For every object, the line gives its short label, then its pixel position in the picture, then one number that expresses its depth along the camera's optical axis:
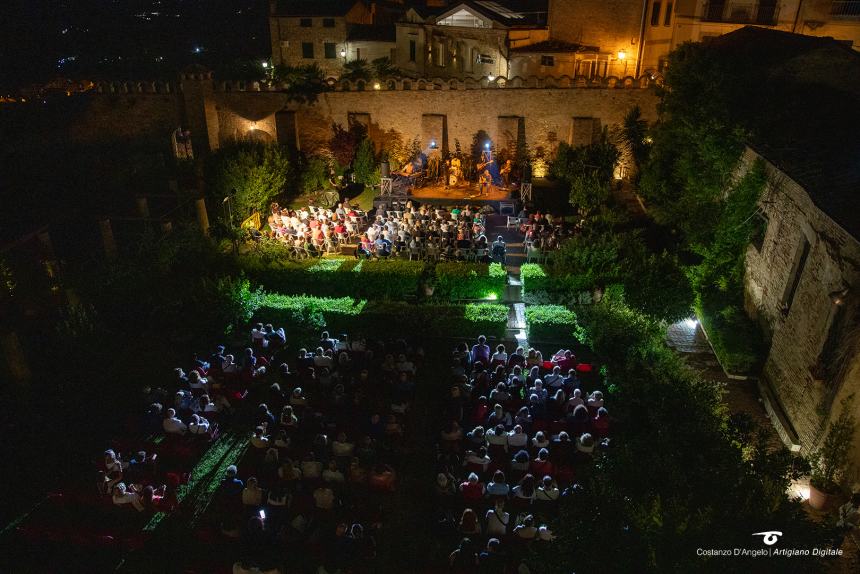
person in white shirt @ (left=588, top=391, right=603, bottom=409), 11.91
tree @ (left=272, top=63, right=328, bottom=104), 26.66
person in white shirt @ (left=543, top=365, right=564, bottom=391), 12.51
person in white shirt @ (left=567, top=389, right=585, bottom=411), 11.80
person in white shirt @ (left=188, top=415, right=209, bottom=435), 11.70
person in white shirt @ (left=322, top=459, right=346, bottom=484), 10.52
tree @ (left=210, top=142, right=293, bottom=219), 20.88
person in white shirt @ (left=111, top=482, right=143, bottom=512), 10.06
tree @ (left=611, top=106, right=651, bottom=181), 25.11
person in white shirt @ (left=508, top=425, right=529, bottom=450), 11.02
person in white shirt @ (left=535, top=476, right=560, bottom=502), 9.86
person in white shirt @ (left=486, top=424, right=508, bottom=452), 11.06
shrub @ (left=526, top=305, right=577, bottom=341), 15.13
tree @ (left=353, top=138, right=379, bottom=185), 25.75
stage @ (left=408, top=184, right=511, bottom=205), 24.27
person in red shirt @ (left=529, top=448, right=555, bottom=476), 10.44
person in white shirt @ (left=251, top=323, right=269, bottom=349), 15.05
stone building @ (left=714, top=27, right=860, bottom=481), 10.83
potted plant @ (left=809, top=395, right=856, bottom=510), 9.91
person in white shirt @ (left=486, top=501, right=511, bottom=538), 9.57
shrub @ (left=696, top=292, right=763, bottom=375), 14.01
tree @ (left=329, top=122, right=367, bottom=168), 26.30
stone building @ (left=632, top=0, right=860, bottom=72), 25.03
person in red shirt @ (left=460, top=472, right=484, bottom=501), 10.23
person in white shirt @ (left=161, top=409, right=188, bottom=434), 11.54
